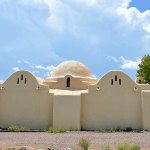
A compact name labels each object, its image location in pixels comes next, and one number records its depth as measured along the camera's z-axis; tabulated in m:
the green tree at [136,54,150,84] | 22.28
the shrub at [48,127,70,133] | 12.02
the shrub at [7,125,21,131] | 12.96
